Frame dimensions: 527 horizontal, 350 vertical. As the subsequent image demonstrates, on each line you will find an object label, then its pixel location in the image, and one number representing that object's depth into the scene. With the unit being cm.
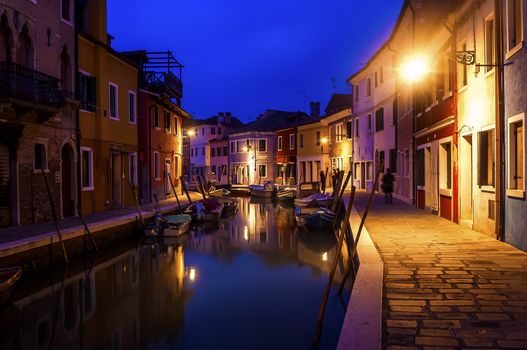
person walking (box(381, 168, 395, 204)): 2125
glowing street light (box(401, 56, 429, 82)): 1188
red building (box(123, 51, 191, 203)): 2481
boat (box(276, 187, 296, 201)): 3433
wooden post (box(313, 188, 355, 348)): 637
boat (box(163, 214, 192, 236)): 1767
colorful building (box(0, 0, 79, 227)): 1358
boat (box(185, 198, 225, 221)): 2230
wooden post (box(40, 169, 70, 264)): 1178
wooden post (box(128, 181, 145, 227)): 1725
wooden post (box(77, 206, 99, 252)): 1331
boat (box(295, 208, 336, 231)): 1836
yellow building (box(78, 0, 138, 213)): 1836
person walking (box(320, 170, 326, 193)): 3277
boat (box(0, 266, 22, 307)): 805
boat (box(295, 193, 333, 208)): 2400
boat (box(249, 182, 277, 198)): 3891
